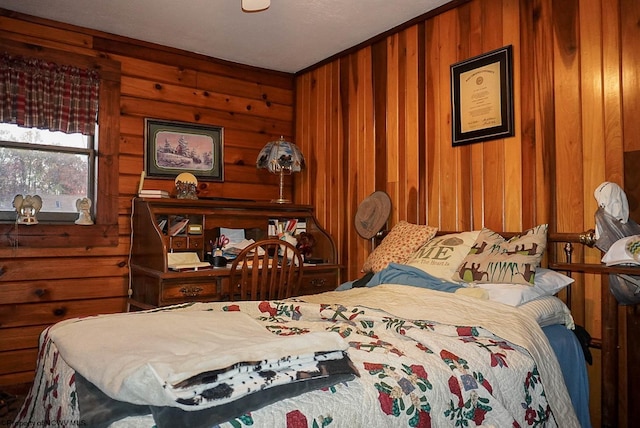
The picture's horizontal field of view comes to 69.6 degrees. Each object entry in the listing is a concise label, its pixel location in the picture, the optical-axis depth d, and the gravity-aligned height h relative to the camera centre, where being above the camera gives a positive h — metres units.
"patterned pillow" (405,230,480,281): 2.23 -0.16
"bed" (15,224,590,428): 0.89 -0.36
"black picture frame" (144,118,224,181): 3.34 +0.56
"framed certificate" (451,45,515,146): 2.43 +0.69
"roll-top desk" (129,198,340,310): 2.69 -0.12
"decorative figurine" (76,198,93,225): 3.02 +0.09
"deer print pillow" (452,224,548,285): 1.94 -0.16
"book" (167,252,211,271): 2.72 -0.24
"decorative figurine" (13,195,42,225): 2.80 +0.10
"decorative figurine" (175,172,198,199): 3.19 +0.26
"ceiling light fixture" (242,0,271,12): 2.24 +1.07
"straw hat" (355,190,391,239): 3.06 +0.06
